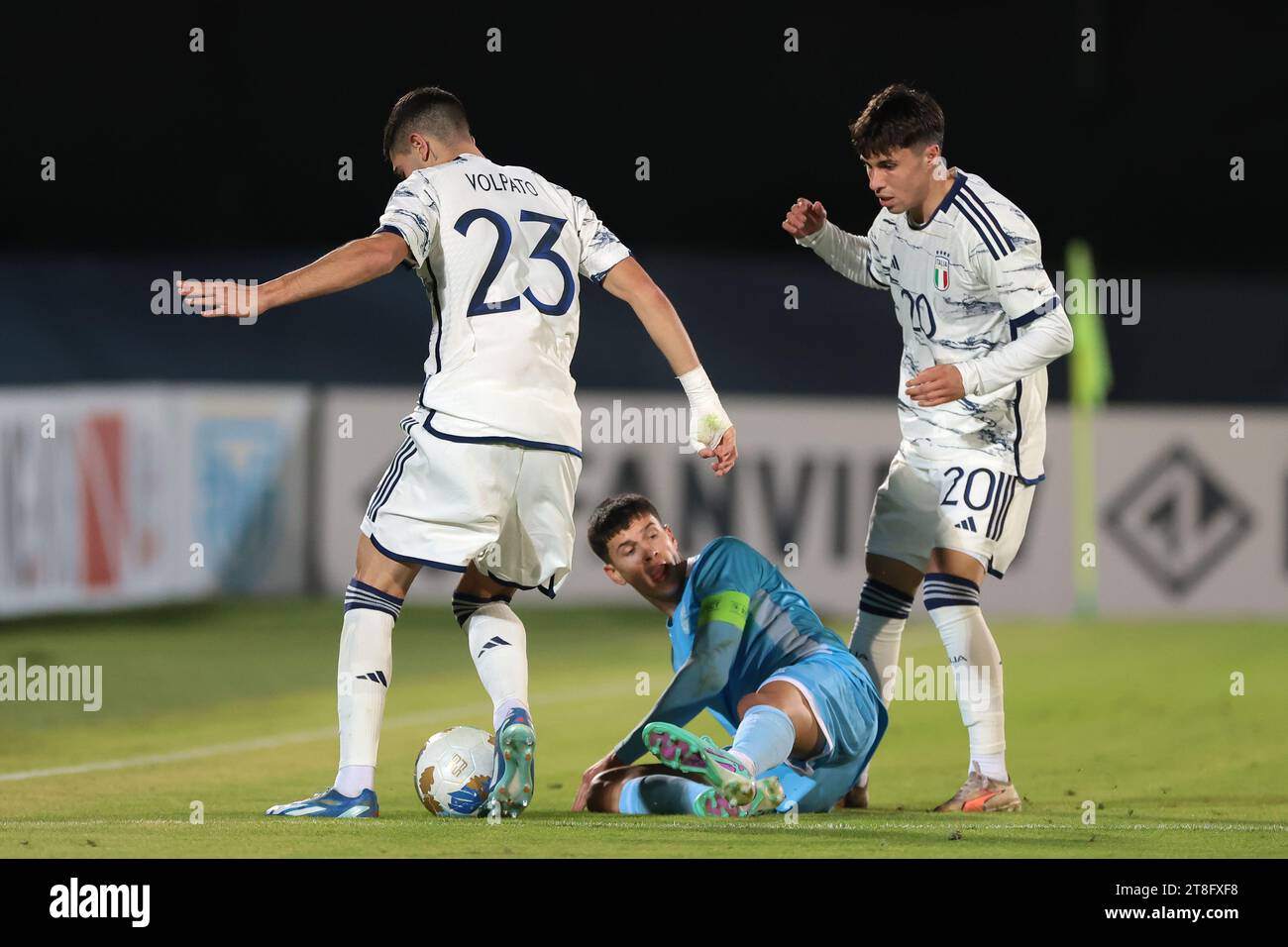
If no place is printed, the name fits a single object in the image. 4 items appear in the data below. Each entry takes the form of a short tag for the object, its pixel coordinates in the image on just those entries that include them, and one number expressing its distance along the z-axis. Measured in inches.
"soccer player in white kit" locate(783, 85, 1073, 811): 422.3
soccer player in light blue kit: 392.5
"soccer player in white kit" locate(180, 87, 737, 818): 384.2
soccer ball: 391.9
